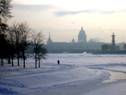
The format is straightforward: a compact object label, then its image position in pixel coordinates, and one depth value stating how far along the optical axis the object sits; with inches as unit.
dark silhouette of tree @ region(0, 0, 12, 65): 1702.5
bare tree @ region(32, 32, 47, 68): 2855.6
